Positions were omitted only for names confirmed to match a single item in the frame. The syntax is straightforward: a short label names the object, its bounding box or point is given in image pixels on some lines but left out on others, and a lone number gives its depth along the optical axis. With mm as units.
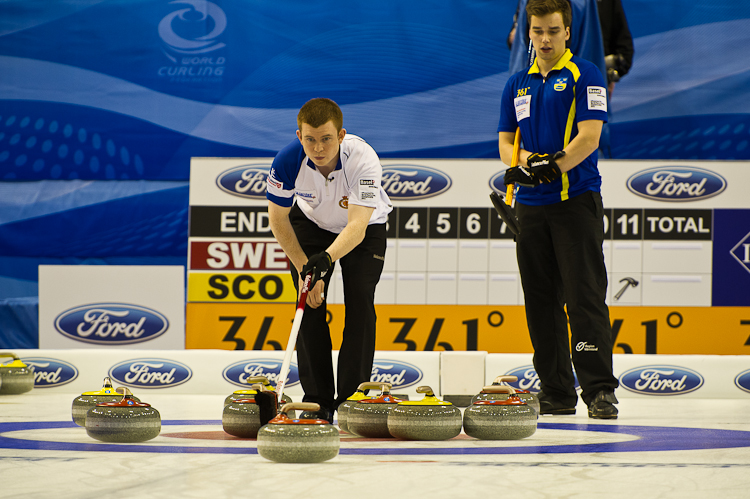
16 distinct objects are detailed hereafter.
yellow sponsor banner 20698
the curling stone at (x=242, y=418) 16357
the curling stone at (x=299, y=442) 15615
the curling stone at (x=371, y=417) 16400
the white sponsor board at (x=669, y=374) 19465
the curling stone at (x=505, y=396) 16476
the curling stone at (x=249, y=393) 16455
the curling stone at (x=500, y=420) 16359
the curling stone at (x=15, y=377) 18676
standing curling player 17386
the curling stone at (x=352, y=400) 16485
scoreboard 20750
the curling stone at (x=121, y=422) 16147
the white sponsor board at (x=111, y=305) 22625
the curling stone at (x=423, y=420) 16263
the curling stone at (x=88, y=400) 16593
